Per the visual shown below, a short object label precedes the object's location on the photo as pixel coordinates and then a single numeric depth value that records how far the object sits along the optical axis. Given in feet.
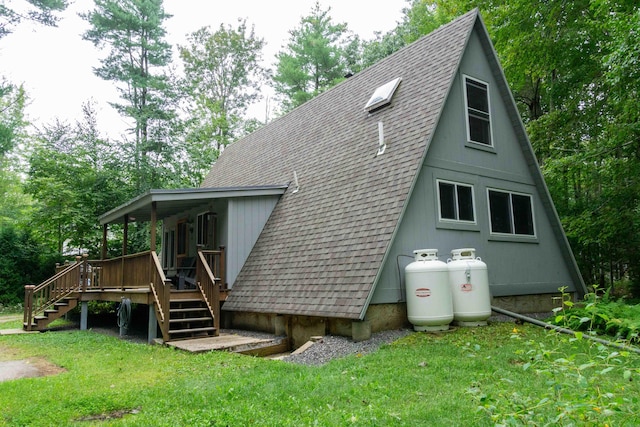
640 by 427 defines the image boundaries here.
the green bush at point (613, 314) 24.58
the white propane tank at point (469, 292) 25.85
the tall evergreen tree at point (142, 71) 68.03
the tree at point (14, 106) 96.94
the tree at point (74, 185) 59.41
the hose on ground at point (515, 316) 25.57
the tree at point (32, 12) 54.29
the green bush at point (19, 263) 60.08
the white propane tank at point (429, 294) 24.39
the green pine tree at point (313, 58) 91.35
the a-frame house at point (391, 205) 25.79
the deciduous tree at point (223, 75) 92.32
